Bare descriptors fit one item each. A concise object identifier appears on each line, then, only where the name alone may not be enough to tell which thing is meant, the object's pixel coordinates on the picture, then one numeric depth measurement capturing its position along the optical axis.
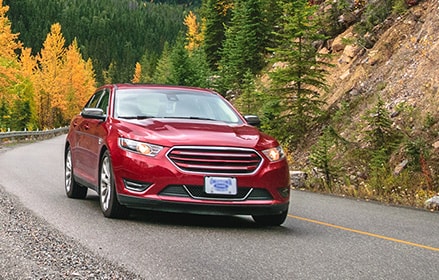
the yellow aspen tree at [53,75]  65.12
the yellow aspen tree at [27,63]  70.62
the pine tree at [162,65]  91.79
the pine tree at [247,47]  40.34
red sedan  7.38
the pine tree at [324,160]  13.95
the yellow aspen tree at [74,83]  74.94
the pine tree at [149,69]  127.56
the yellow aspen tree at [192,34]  91.71
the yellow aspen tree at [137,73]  167.94
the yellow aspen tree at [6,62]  44.22
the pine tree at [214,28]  57.97
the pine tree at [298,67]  19.05
